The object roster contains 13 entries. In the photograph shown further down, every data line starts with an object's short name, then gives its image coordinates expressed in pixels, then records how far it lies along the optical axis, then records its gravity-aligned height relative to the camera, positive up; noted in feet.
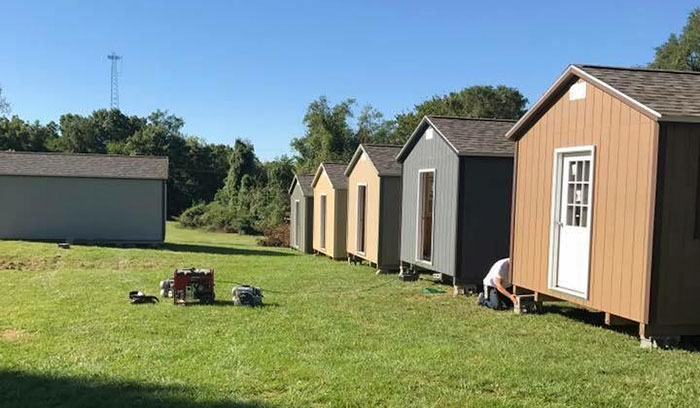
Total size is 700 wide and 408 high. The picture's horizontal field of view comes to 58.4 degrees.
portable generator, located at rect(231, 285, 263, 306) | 31.40 -6.03
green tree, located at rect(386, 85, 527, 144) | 153.17 +19.62
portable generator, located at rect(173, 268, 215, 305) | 31.91 -5.71
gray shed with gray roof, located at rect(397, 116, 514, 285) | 37.19 -0.79
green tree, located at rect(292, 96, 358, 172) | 149.89 +10.91
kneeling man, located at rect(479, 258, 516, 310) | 32.09 -5.49
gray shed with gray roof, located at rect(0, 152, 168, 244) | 73.67 -3.47
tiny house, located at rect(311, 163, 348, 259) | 61.93 -3.08
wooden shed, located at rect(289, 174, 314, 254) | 74.33 -4.08
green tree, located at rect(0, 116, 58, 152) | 181.57 +10.52
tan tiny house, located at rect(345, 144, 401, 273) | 49.93 -2.15
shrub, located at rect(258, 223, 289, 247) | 93.40 -9.08
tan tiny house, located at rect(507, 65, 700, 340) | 22.53 -0.38
